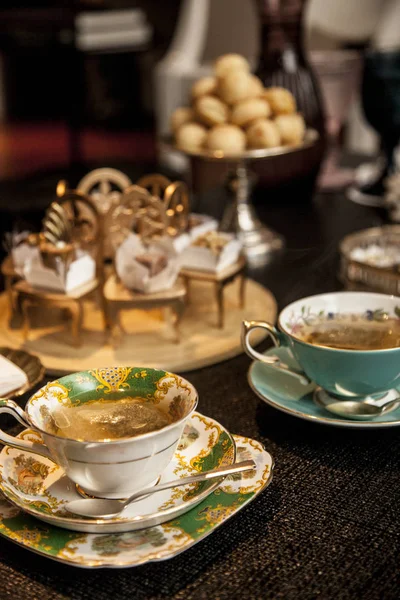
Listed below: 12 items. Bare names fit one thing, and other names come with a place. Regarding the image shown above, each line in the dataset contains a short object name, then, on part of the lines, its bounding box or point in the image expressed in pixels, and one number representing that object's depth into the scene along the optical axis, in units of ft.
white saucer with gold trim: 3.07
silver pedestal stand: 4.99
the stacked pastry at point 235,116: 4.84
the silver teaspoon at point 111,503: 3.09
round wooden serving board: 4.03
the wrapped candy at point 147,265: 4.06
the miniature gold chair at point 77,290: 4.11
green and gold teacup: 3.05
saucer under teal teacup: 3.44
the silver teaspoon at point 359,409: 3.45
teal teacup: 3.41
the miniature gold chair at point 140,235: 4.07
